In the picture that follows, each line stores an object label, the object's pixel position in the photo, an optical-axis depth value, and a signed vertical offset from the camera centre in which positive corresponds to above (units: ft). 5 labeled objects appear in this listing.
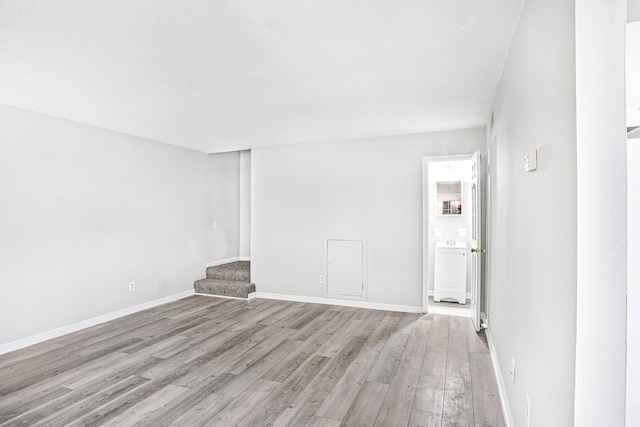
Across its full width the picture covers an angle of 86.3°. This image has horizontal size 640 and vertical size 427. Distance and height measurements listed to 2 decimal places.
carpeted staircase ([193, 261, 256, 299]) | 17.95 -3.83
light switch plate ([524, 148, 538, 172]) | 4.82 +0.77
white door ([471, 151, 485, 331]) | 12.79 -1.34
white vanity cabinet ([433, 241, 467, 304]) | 17.13 -3.08
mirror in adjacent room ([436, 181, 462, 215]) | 18.42 +0.85
